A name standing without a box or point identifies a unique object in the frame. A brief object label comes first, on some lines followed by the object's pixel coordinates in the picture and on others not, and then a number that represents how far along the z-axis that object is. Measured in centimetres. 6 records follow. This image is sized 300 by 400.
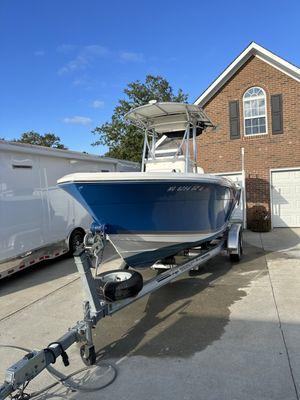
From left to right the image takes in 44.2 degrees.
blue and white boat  502
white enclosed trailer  707
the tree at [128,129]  2250
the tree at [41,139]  4338
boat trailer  292
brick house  1335
